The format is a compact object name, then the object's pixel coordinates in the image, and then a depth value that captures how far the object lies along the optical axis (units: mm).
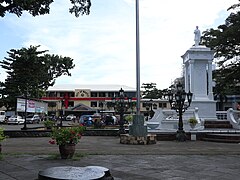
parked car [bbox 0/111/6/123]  47494
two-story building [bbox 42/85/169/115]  69500
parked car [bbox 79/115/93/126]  37100
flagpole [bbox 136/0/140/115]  14945
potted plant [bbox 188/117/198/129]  20608
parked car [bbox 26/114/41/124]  49250
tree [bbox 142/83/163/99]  71762
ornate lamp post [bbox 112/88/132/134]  22792
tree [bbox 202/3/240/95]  28550
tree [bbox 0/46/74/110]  45906
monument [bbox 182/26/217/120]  28328
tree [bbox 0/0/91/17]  10512
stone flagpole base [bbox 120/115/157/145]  15648
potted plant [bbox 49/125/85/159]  9391
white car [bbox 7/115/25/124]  44500
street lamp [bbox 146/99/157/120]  62075
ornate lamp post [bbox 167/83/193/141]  18094
